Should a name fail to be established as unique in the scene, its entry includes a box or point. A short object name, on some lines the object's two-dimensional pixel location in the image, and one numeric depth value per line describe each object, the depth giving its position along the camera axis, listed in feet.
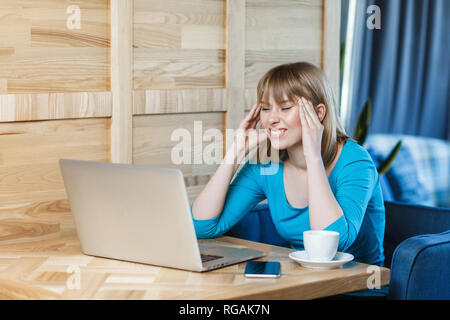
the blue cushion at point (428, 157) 18.61
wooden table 7.48
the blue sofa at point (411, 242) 8.34
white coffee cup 8.09
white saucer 8.06
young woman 9.20
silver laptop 7.93
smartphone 7.84
